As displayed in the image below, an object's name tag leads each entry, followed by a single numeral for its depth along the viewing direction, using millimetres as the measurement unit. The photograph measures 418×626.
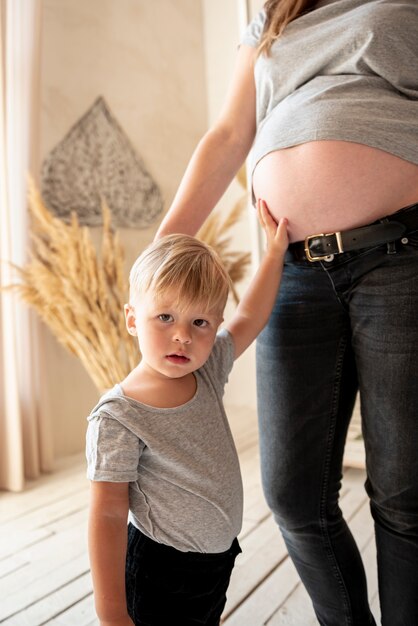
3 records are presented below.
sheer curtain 2299
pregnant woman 972
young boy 869
